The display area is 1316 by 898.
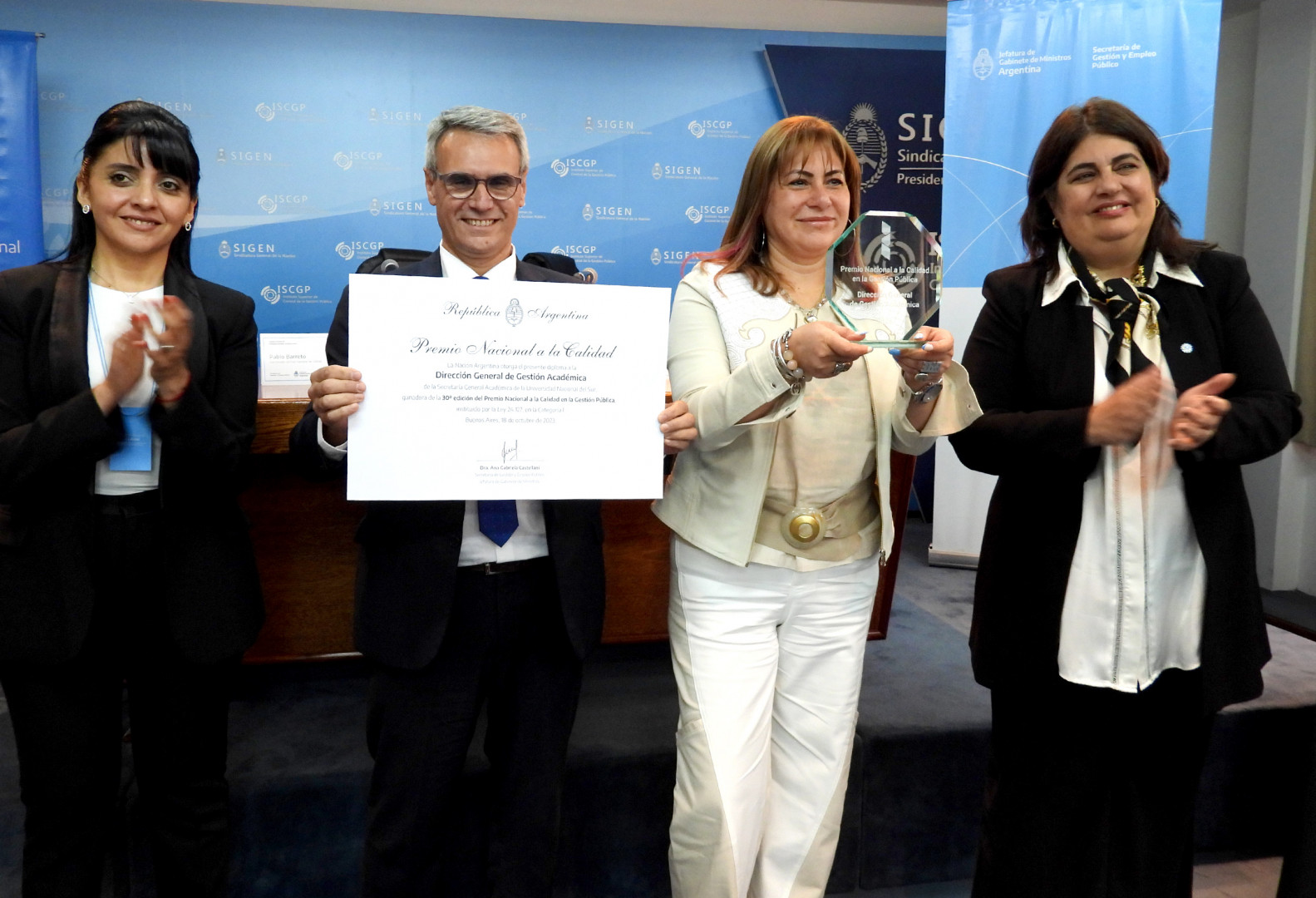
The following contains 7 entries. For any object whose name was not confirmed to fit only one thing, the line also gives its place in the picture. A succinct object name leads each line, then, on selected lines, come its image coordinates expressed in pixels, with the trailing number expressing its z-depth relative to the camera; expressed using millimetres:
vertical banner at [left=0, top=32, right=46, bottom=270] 4324
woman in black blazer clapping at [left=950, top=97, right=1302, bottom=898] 1482
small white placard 2408
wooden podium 2330
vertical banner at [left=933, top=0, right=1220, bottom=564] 3574
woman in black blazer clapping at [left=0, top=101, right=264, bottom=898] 1414
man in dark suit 1469
